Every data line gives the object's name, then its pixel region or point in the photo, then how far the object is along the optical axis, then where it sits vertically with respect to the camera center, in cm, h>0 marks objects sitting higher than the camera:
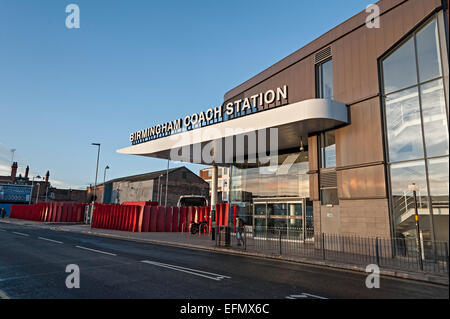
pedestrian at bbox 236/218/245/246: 1767 -140
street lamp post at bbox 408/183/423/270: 1055 -29
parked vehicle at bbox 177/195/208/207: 4056 +116
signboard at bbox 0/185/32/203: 7706 +317
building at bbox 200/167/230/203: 8194 +881
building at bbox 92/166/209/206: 5747 +448
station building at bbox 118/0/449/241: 1327 +517
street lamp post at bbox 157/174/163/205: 5719 +356
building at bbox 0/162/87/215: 7778 +379
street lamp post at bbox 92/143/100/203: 3525 +644
